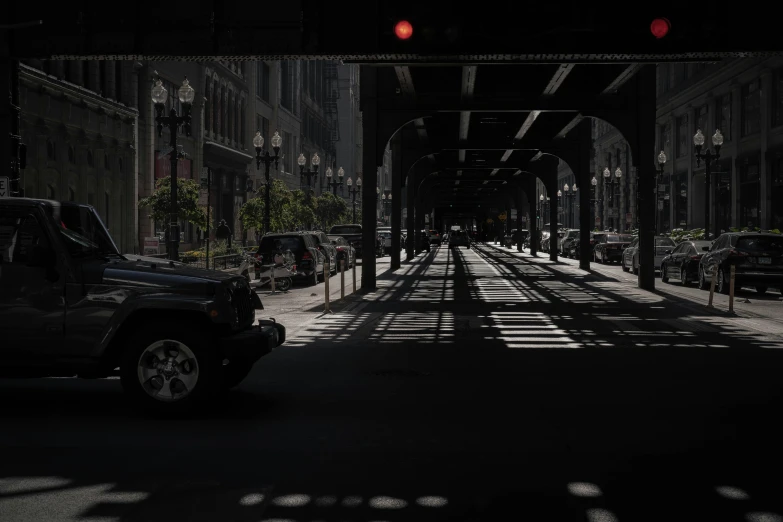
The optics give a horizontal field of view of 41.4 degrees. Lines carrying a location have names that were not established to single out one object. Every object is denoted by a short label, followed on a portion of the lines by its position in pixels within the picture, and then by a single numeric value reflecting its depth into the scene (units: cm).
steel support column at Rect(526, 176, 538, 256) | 7419
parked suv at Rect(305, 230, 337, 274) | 3631
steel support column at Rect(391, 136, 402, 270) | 4747
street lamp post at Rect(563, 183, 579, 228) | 10356
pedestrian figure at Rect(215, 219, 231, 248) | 3553
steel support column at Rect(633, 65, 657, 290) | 3086
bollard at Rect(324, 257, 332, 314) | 2252
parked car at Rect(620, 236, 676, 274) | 4146
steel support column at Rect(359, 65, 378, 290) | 3080
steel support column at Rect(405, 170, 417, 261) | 6172
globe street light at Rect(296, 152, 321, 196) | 5208
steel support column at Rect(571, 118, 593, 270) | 4603
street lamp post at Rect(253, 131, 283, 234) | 4018
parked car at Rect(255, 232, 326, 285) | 3163
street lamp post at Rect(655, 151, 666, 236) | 5262
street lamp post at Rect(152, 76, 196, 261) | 2632
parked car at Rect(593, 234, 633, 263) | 5553
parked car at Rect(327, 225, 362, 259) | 5259
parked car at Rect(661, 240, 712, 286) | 3269
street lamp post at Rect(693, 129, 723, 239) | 4397
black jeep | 926
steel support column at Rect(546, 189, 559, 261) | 6134
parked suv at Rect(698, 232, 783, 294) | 2778
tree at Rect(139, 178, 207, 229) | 4097
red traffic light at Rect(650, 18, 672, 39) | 1741
